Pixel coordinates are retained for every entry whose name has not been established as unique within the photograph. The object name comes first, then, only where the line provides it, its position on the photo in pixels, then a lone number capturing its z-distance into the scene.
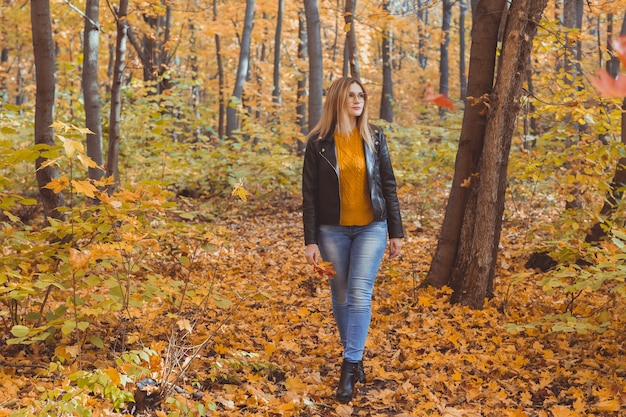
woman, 3.74
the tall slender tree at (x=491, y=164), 4.94
